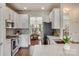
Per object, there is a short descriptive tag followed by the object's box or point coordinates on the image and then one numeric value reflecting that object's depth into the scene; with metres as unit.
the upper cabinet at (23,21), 3.13
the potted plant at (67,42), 1.03
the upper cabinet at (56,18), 2.15
